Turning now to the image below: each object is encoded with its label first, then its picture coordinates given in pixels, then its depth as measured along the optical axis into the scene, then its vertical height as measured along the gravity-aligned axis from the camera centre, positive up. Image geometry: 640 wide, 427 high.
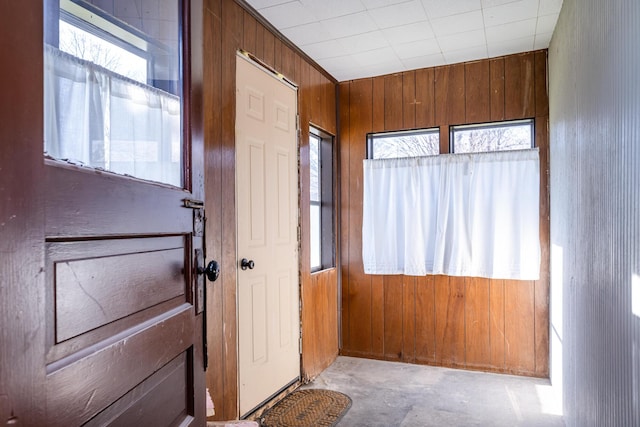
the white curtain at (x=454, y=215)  3.24 +0.00
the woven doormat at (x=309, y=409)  2.56 -1.25
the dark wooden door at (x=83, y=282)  0.53 -0.11
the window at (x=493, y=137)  3.37 +0.65
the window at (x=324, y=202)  3.78 +0.13
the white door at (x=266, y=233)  2.52 -0.10
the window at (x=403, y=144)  3.64 +0.64
